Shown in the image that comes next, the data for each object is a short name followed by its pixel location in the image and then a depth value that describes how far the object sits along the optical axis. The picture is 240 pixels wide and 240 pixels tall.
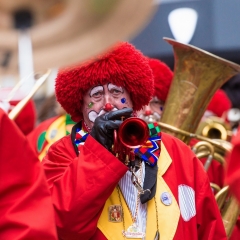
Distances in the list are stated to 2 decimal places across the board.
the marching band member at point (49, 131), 9.78
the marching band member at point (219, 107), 11.37
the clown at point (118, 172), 6.09
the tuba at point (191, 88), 8.45
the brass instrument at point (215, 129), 10.16
